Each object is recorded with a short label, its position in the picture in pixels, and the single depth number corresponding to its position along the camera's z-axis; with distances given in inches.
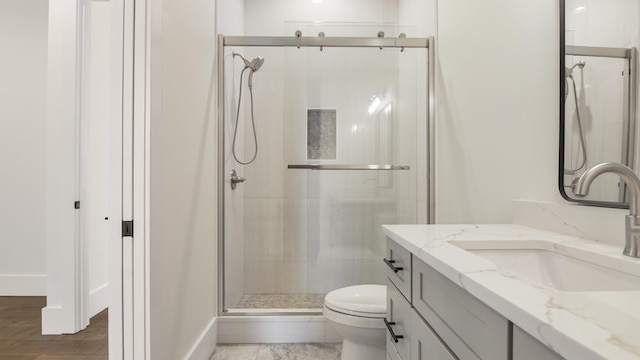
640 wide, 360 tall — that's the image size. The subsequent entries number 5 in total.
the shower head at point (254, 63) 89.5
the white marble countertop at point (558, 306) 14.6
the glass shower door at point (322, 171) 89.5
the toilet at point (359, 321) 58.6
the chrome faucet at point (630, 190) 29.6
